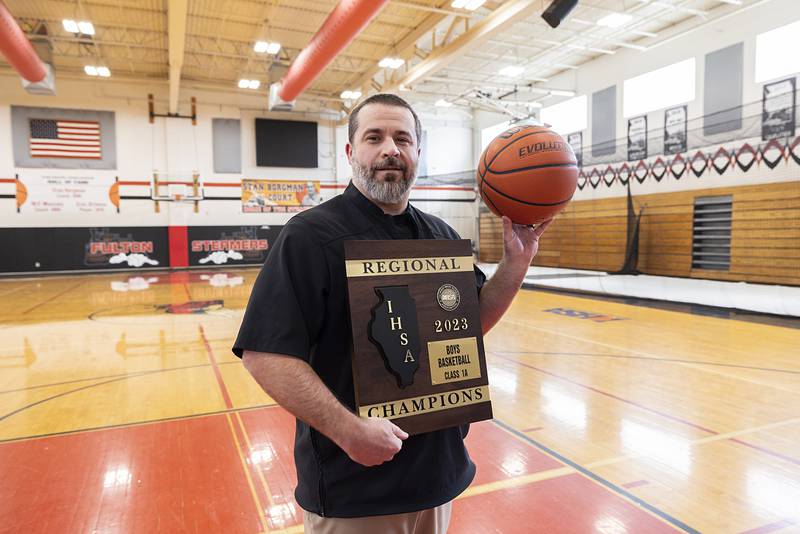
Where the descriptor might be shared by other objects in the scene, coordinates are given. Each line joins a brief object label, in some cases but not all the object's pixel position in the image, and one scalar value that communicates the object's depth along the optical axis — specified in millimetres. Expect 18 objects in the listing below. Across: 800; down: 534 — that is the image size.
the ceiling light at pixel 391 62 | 13953
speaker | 6855
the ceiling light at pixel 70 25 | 11491
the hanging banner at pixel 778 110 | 9922
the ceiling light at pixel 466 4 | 10322
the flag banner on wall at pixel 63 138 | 15719
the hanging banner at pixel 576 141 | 15456
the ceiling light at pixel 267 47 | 12930
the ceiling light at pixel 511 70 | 15031
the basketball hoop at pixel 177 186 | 16781
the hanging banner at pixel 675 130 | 12461
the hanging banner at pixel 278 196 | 18141
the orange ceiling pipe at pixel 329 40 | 8688
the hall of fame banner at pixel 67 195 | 15914
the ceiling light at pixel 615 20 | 11375
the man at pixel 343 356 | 1116
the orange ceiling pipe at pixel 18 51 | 9289
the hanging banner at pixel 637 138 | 13523
